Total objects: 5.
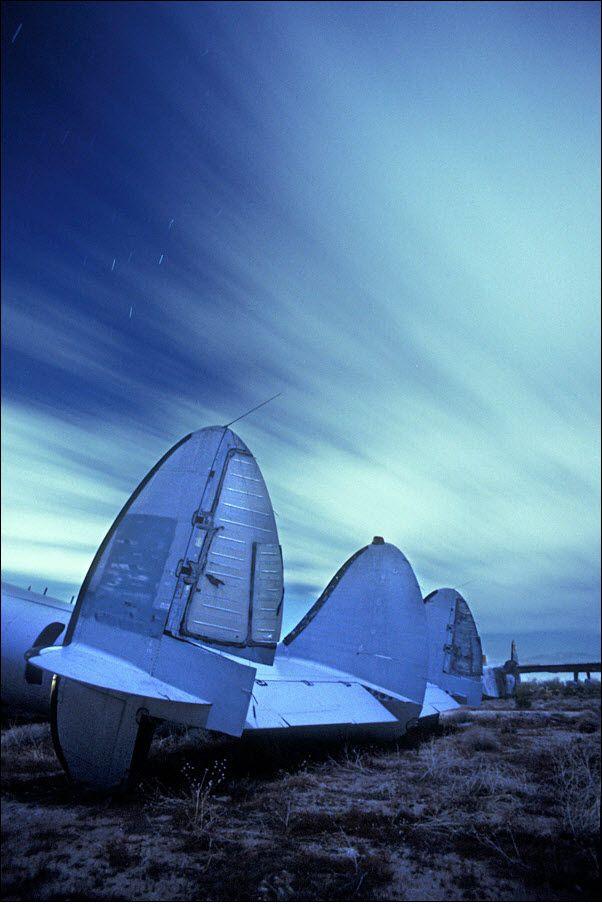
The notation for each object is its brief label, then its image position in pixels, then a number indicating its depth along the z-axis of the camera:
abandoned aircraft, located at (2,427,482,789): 6.02
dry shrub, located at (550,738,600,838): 5.63
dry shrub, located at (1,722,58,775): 7.81
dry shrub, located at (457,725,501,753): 11.05
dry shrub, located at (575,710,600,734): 13.78
